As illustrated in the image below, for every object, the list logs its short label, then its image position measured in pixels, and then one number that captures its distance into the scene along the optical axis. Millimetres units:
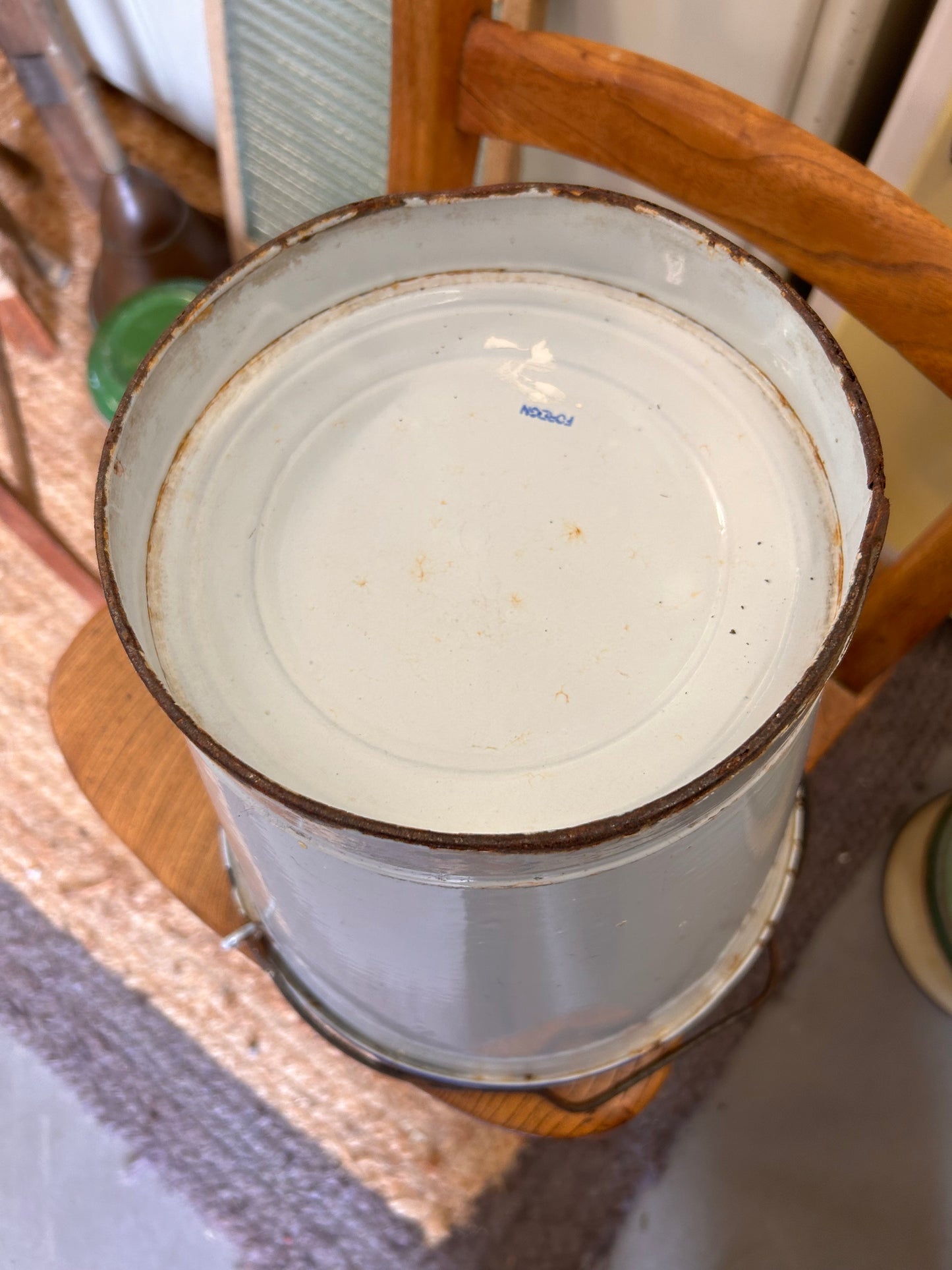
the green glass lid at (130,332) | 1196
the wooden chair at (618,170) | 529
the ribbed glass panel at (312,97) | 994
